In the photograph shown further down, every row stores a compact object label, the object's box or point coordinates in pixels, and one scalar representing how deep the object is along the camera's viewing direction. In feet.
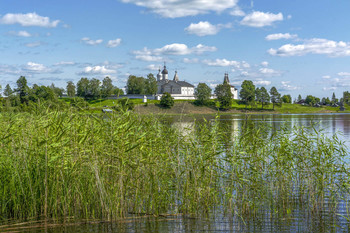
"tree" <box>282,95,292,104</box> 613.52
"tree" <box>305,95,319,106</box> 601.95
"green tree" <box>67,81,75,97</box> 490.49
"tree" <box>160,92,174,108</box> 450.30
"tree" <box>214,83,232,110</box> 511.81
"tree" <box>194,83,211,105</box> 501.11
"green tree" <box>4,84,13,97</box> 463.09
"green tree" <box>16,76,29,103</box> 416.91
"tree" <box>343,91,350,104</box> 630.21
